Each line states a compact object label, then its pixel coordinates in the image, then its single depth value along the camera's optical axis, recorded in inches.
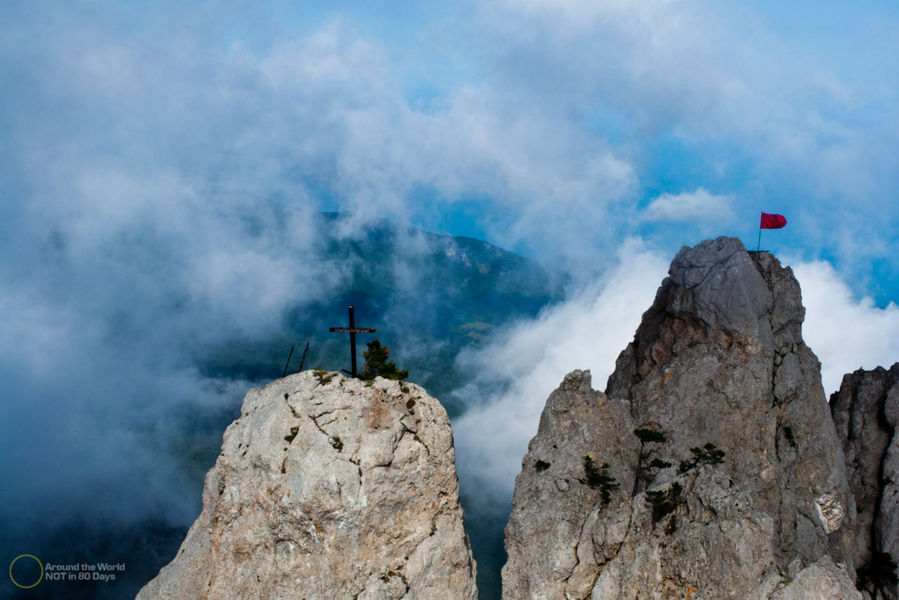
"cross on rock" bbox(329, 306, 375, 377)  1745.4
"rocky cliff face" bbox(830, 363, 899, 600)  2635.3
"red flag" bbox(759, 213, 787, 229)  2669.8
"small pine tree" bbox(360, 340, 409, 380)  1771.7
